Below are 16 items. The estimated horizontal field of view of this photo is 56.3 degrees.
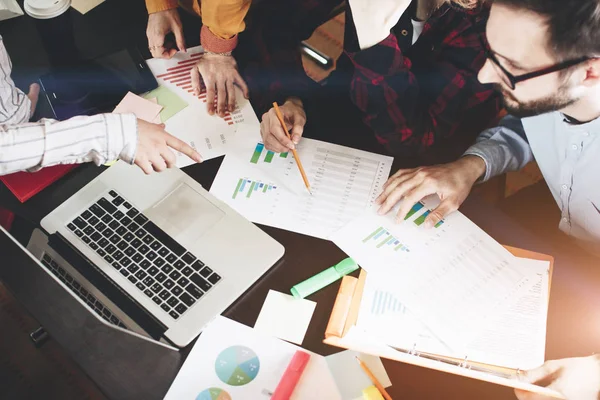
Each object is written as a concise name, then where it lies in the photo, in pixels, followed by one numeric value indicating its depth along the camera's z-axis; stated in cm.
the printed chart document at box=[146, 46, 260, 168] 125
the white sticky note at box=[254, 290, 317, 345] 104
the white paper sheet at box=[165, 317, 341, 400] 98
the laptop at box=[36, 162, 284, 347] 104
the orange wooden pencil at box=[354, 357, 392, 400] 96
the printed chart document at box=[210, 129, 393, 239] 116
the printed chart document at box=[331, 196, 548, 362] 104
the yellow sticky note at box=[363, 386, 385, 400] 96
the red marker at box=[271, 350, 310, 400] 97
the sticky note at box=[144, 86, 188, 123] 129
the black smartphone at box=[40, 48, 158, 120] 127
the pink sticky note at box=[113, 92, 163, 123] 128
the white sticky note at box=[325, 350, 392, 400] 98
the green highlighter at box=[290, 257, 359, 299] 107
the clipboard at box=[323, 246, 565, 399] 98
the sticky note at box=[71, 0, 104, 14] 149
